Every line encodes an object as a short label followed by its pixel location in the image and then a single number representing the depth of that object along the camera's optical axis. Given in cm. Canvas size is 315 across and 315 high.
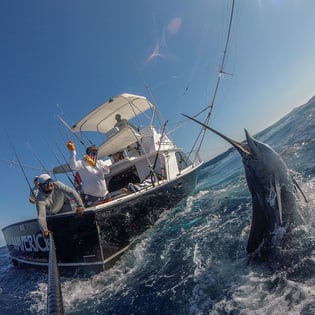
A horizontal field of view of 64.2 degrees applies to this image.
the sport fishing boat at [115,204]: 502
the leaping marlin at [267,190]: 320
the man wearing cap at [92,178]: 615
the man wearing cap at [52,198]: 495
